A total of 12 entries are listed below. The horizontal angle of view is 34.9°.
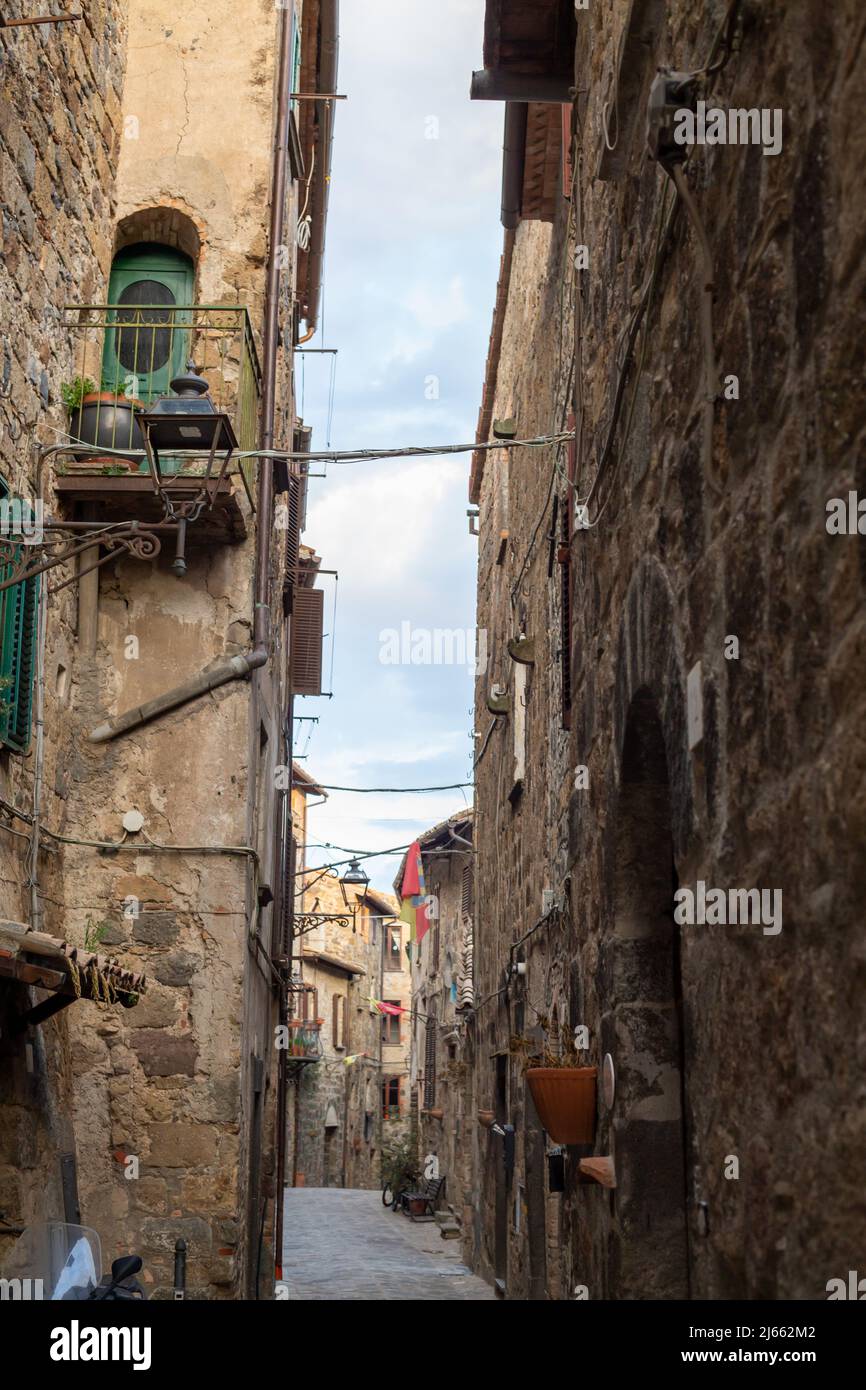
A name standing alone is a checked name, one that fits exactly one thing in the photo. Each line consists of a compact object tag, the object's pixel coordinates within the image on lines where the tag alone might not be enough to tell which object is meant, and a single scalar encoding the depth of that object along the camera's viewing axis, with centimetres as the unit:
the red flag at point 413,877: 2683
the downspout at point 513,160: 943
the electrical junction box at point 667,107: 314
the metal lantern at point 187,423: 661
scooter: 455
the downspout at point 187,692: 848
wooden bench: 2562
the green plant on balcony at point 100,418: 826
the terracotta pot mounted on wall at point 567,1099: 493
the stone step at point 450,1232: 2092
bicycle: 2712
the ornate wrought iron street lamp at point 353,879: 1795
